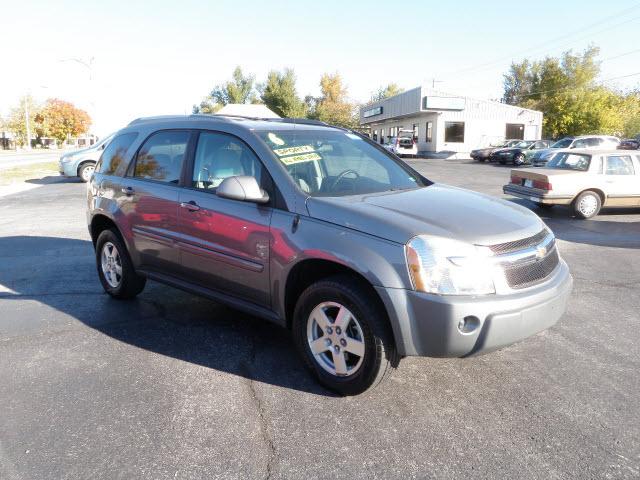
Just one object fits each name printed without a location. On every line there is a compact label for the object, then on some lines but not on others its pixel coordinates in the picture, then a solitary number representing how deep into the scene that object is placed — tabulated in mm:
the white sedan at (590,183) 11023
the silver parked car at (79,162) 18500
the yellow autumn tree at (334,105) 77562
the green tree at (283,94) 70062
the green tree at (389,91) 94875
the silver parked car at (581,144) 26156
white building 40281
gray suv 2977
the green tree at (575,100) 44875
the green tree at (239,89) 83125
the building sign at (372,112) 54669
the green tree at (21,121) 82625
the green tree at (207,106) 84262
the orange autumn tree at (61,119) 88938
